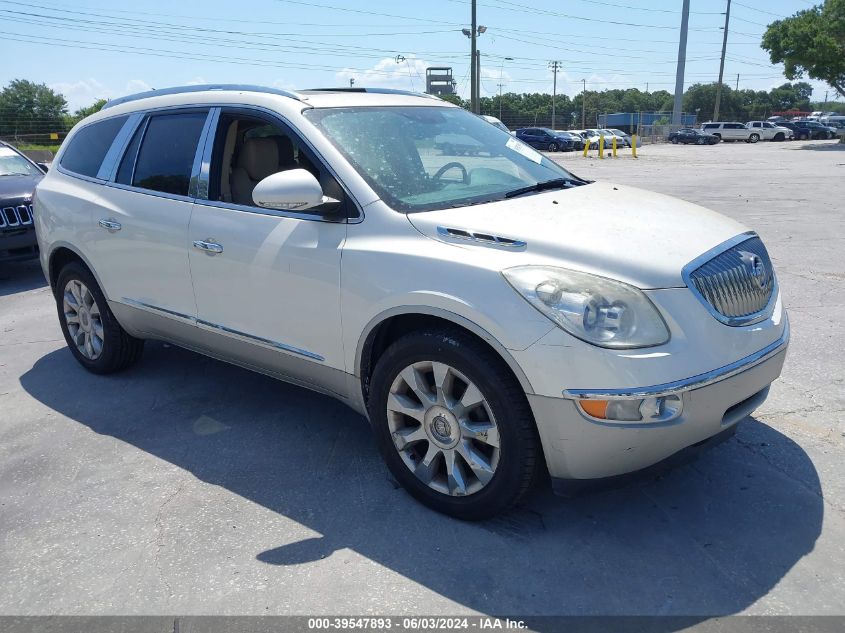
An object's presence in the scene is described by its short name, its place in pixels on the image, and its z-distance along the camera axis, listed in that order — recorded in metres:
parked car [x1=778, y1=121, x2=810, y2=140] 55.41
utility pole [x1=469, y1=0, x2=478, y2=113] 37.16
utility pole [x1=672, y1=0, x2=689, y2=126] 56.59
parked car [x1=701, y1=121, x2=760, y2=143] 55.19
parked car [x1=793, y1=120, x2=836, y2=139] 55.41
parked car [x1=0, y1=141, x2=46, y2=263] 8.03
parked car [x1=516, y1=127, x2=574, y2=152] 46.88
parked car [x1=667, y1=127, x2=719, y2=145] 54.13
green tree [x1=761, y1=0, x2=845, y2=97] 41.66
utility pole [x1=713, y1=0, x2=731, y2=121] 71.06
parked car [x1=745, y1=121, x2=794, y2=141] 54.25
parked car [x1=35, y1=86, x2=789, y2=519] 2.61
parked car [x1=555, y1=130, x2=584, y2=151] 47.19
